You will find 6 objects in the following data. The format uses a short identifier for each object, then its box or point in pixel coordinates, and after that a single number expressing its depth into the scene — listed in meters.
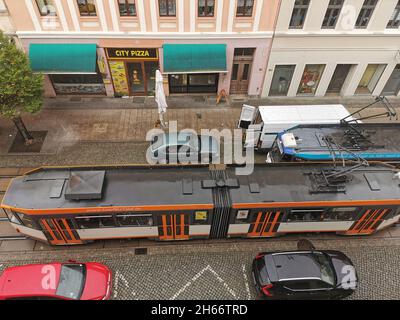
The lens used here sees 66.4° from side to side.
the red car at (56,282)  11.51
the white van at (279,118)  17.03
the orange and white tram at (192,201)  12.20
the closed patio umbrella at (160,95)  16.88
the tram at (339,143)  15.13
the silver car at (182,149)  17.19
